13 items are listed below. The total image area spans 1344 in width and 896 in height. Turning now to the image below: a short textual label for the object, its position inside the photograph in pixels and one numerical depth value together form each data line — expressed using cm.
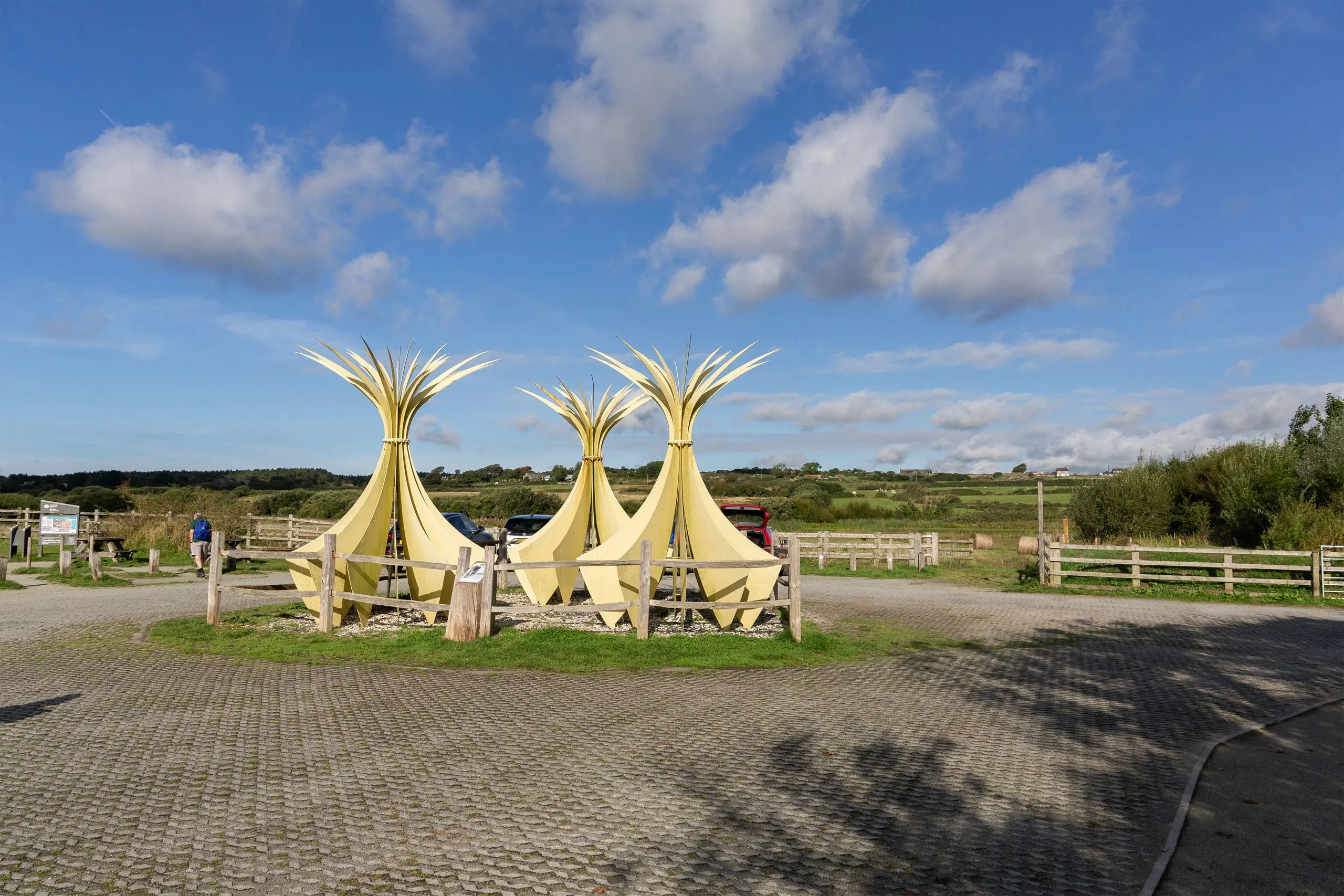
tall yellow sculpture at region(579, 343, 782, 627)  1184
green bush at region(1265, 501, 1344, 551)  1956
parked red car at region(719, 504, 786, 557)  1784
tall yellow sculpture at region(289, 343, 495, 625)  1218
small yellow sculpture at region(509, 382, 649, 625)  1403
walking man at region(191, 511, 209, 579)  1848
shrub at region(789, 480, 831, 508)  5278
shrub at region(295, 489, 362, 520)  4159
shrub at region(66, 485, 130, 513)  4159
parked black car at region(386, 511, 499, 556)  2072
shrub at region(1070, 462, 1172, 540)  2717
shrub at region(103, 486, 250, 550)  2583
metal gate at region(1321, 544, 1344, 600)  1692
